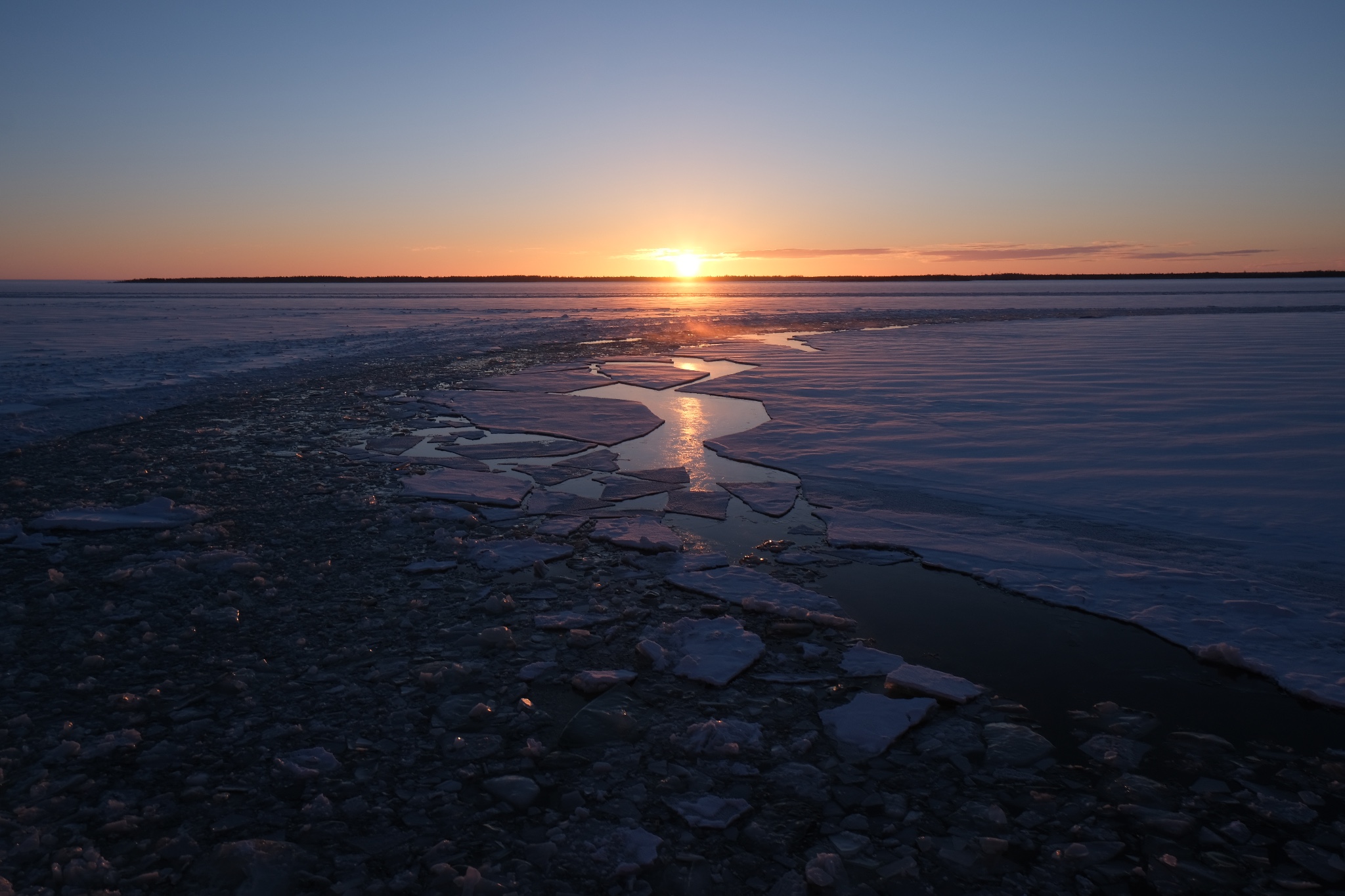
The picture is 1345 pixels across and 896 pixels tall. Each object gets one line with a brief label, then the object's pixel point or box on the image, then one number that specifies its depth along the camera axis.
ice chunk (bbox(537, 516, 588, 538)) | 4.62
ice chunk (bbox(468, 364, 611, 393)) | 10.59
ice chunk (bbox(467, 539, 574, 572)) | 4.06
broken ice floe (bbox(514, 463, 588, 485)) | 5.86
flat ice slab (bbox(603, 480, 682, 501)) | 5.37
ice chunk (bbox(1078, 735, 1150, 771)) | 2.35
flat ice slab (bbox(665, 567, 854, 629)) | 3.39
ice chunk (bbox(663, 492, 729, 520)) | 4.94
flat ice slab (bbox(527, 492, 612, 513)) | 5.08
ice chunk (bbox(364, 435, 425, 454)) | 6.75
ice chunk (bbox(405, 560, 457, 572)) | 3.96
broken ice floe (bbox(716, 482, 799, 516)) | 5.02
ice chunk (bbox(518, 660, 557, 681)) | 2.90
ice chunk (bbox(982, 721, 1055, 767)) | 2.36
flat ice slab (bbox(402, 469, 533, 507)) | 5.27
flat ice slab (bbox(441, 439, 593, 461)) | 6.71
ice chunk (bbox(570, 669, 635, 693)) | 2.80
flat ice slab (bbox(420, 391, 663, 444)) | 7.59
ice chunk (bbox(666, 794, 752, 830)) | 2.11
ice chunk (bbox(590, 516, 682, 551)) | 4.32
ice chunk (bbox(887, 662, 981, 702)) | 2.69
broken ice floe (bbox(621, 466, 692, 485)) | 5.73
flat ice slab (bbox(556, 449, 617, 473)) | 6.19
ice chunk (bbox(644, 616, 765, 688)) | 2.94
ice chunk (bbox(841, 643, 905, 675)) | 2.91
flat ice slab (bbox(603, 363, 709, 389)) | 10.98
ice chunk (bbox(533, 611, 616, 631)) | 3.31
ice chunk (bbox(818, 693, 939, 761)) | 2.45
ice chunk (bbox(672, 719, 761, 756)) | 2.43
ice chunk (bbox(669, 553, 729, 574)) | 4.00
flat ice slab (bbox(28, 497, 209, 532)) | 4.50
